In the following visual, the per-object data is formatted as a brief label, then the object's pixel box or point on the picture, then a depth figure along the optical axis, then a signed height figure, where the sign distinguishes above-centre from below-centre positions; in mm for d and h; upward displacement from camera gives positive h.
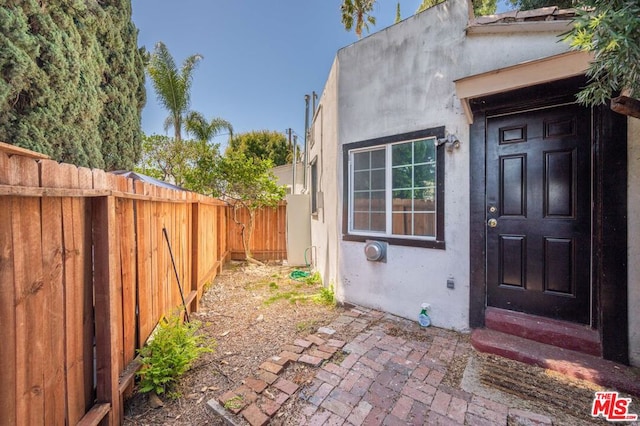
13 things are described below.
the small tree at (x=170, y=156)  9914 +2090
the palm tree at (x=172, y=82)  10461 +5210
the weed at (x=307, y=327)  3257 -1476
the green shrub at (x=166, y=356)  2166 -1265
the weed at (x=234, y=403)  2002 -1469
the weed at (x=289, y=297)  4441 -1505
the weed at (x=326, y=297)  4281 -1459
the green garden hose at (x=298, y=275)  5912 -1493
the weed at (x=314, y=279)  5510 -1470
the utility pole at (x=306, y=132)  8469 +2608
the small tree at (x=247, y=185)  7348 +712
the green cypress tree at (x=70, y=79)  3861 +2445
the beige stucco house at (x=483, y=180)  2451 +324
